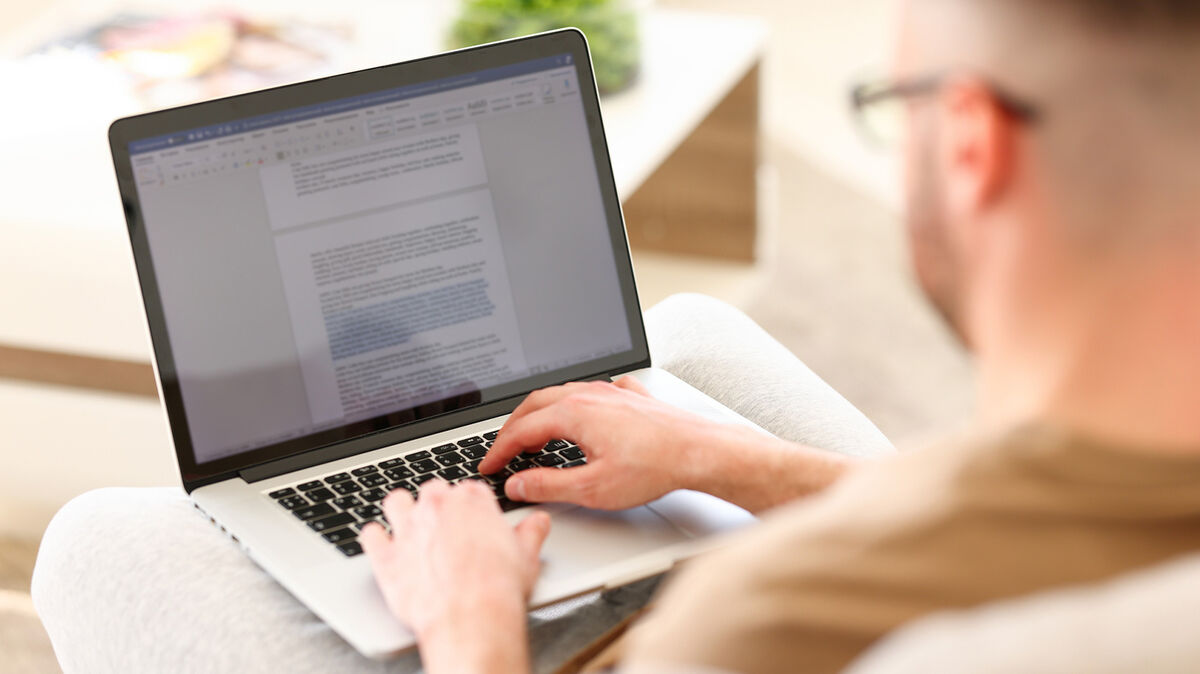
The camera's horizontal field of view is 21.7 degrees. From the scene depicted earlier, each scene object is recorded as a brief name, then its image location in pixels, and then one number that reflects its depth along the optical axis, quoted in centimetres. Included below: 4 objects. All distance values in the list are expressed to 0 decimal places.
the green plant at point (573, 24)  292
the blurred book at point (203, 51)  292
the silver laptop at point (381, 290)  213
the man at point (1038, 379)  173
